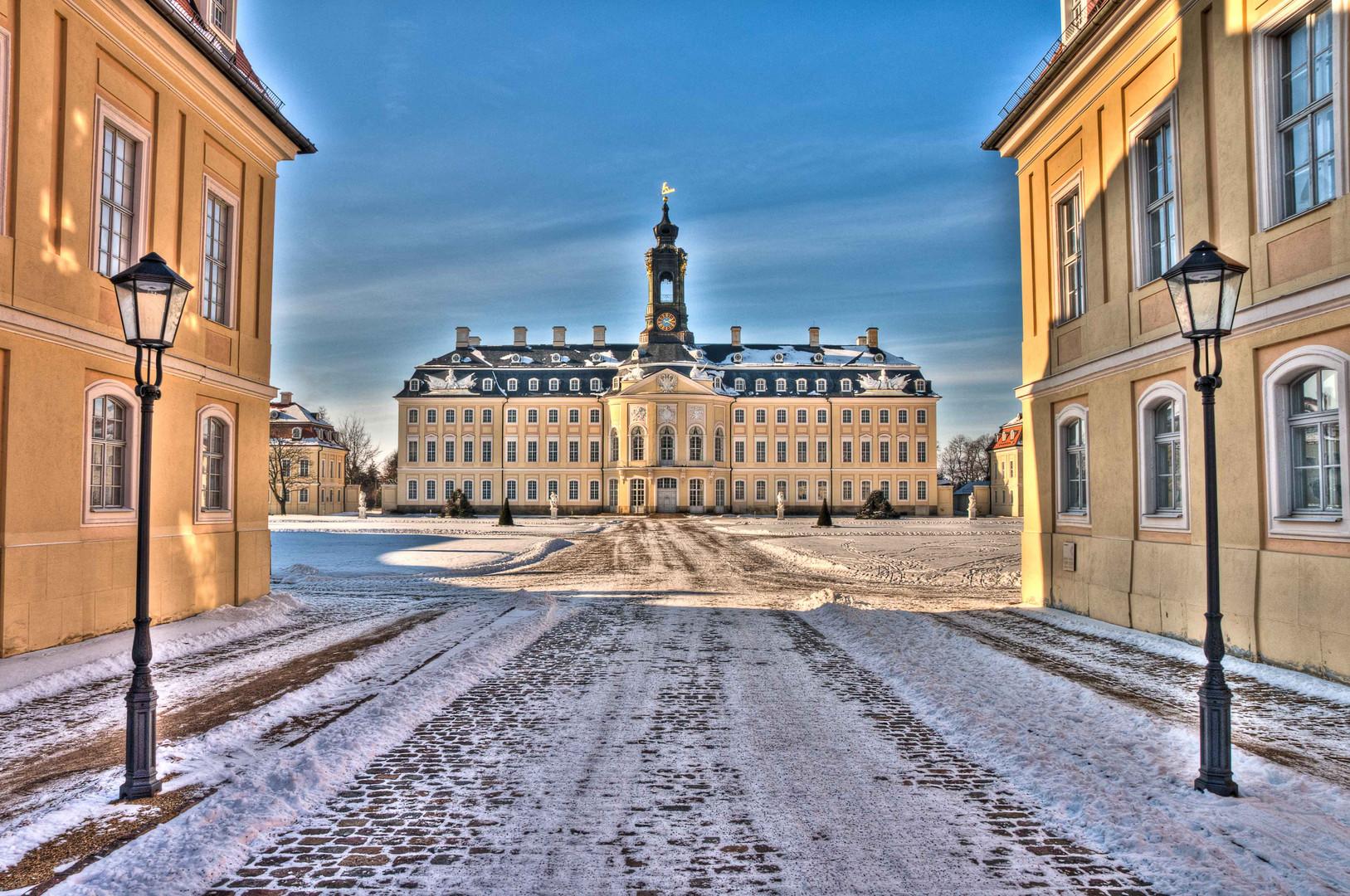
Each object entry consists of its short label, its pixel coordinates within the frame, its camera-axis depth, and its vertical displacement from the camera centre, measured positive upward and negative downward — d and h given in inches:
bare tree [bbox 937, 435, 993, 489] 4372.5 +133.8
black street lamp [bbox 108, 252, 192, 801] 187.2 +19.1
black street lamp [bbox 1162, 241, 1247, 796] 190.7 +18.7
